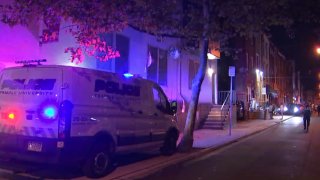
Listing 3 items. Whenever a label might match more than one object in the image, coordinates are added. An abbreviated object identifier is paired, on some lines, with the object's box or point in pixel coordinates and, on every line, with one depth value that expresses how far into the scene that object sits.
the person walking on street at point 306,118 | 26.79
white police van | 9.03
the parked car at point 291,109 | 62.94
